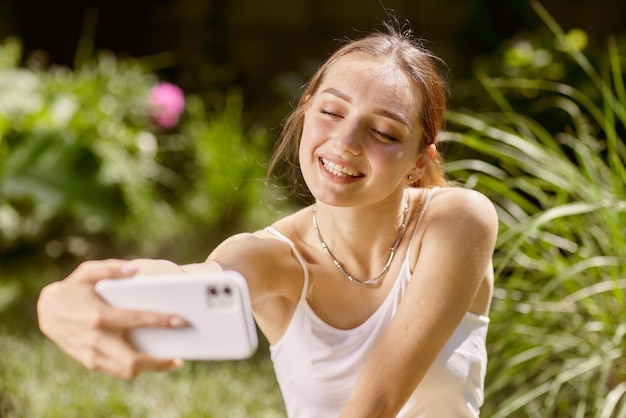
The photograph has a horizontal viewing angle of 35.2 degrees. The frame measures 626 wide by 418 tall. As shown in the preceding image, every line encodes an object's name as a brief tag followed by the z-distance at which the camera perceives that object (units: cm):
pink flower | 470
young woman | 122
